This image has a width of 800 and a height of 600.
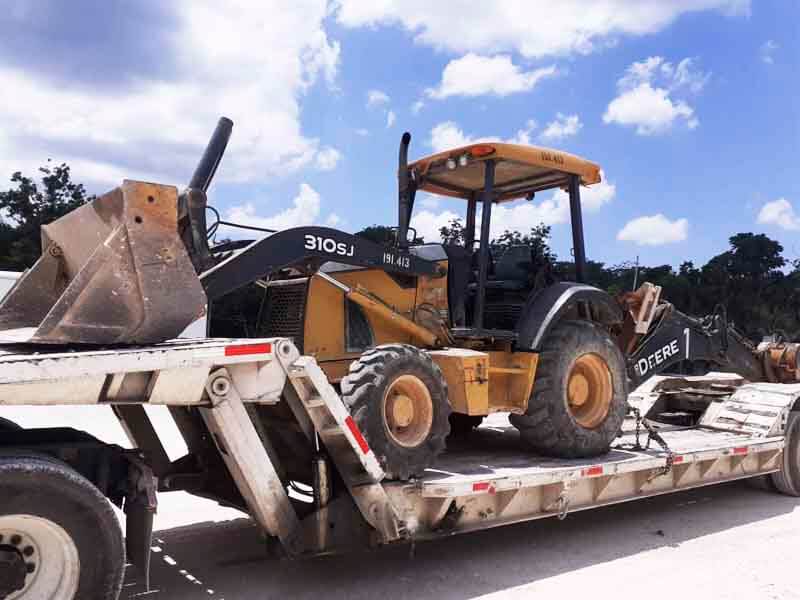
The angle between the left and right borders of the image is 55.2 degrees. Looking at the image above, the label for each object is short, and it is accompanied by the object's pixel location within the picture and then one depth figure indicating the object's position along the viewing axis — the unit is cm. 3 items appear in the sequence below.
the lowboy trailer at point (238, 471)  334
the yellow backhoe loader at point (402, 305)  390
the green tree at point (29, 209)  2180
